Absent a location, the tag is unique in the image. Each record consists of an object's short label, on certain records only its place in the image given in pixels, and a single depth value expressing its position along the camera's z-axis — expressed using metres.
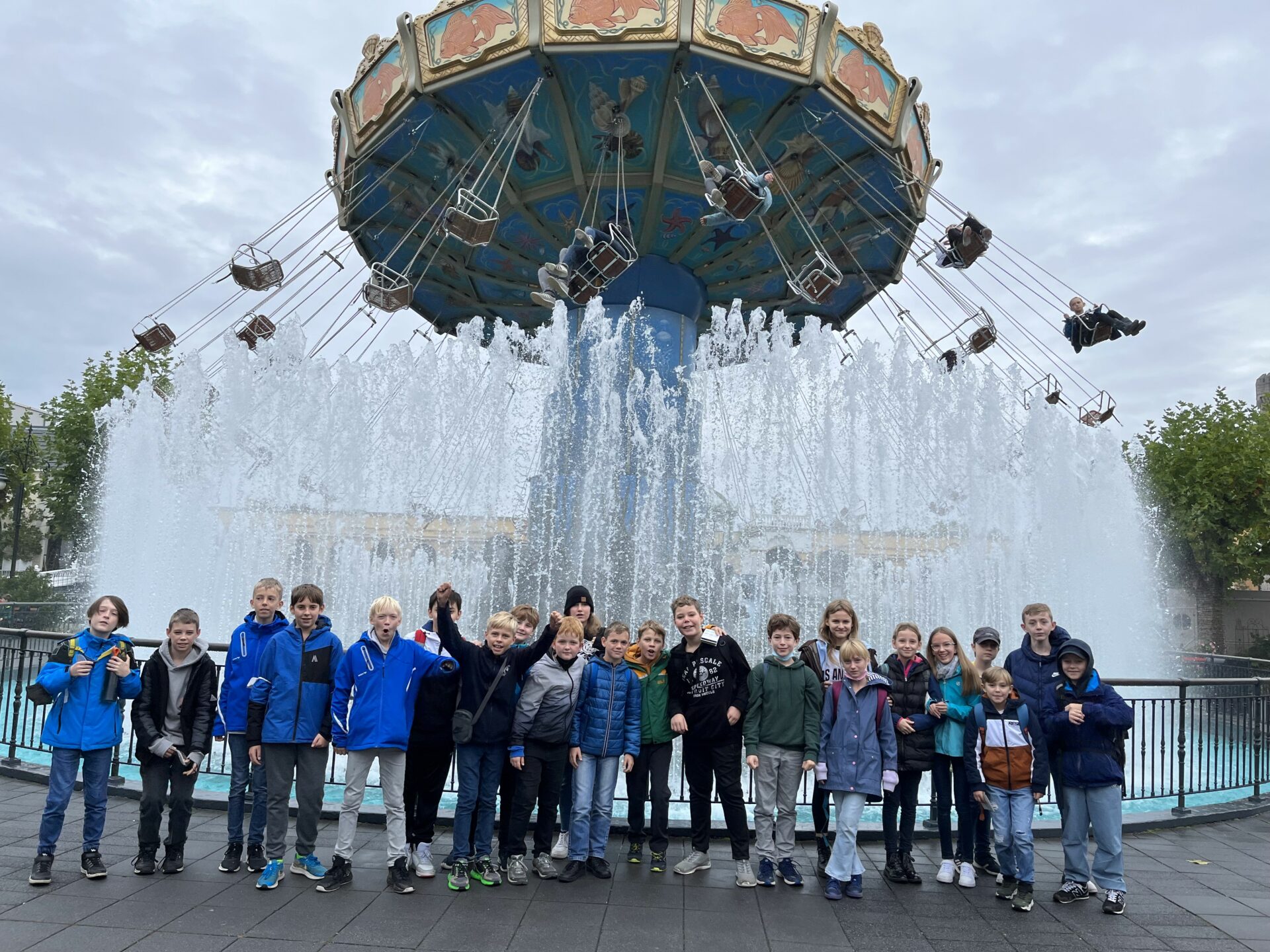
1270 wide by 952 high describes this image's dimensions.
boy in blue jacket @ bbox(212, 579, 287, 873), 4.84
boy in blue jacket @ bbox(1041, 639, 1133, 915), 4.65
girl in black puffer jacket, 5.04
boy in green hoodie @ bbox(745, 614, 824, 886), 4.92
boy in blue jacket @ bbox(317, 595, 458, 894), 4.57
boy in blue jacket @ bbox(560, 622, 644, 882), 4.93
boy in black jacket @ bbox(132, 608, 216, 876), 4.64
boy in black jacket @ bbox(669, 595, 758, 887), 5.00
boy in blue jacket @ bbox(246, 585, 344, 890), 4.67
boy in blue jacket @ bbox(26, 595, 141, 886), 4.54
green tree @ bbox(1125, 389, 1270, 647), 24.00
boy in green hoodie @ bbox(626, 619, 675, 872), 5.12
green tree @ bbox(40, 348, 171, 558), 26.38
